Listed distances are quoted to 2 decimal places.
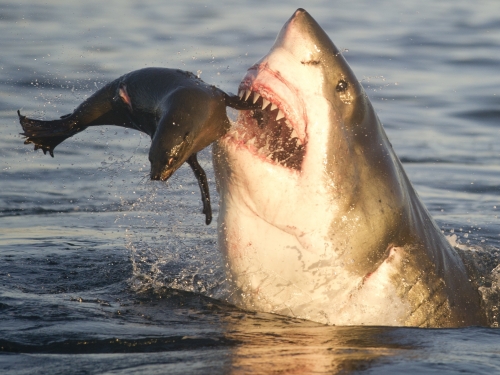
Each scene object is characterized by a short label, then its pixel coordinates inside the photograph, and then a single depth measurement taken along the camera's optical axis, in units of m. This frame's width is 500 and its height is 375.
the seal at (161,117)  6.91
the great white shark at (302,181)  7.52
